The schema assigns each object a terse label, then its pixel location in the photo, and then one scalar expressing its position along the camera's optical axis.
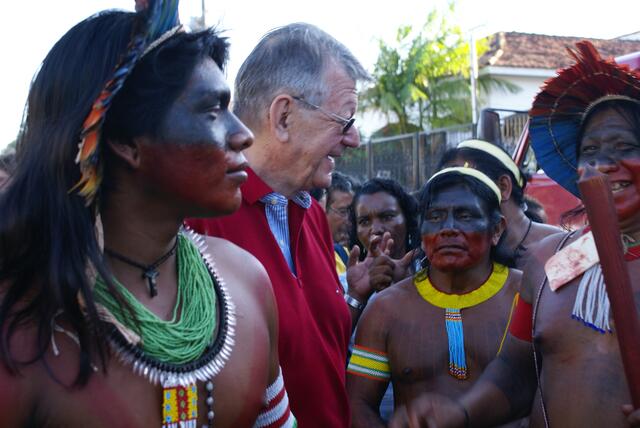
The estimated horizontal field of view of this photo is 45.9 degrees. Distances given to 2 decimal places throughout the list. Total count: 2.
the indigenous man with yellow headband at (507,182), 4.58
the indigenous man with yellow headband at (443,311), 3.44
